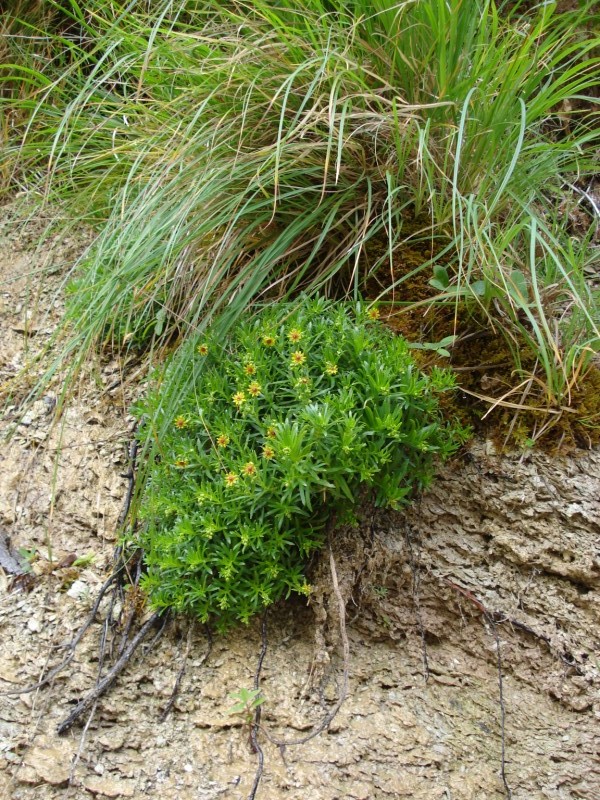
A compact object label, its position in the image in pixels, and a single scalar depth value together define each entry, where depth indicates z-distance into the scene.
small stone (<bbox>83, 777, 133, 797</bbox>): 0.66
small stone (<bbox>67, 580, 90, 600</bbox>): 0.77
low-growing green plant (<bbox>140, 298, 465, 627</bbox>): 0.69
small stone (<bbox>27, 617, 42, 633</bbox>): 0.75
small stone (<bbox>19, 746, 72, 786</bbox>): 0.66
